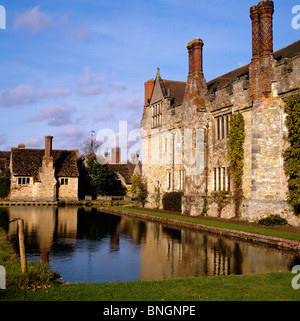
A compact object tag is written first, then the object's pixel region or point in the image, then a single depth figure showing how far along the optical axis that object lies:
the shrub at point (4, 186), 51.91
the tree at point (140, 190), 38.81
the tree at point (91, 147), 68.19
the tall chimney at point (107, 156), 75.60
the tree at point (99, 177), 54.31
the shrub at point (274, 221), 19.50
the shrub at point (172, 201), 31.45
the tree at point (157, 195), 36.02
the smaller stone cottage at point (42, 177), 50.94
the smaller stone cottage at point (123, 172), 58.78
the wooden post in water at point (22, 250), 7.67
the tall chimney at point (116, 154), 69.69
